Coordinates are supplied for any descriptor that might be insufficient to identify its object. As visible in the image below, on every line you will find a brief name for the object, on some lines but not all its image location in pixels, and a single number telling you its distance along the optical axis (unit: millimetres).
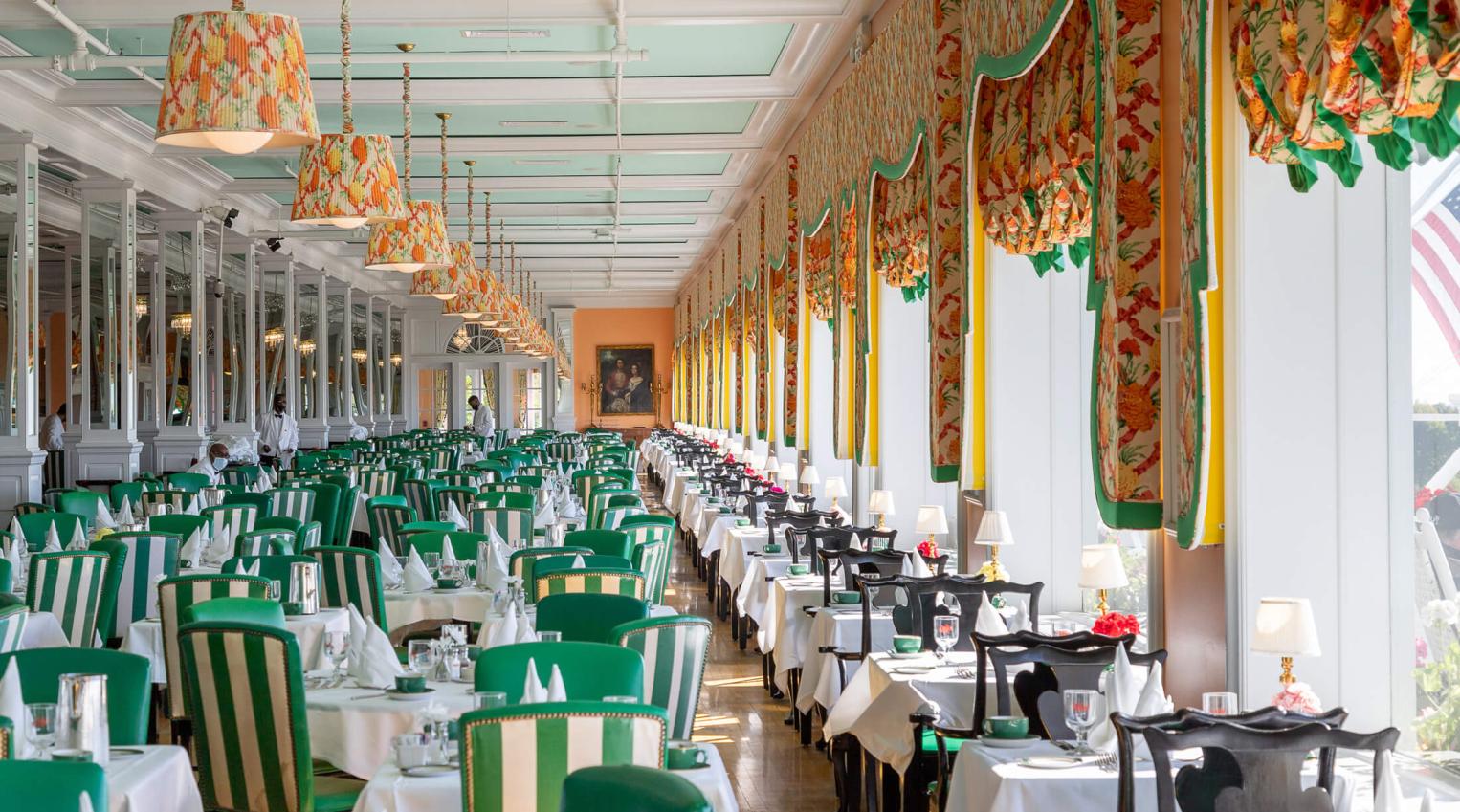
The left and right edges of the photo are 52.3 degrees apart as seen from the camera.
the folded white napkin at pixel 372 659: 4746
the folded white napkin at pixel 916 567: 7066
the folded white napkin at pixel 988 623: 5832
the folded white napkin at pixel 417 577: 7281
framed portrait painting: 34750
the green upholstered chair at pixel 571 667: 4238
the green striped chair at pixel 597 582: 5996
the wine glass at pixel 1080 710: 3934
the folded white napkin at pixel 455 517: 9766
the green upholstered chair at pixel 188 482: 12258
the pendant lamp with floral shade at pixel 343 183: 6738
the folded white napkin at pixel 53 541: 7945
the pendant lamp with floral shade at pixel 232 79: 4840
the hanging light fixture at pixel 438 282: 11164
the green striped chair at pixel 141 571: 7539
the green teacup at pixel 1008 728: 4160
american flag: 4242
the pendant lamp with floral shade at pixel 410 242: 8461
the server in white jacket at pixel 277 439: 20297
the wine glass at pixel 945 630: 5305
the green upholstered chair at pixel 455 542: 7965
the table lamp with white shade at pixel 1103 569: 5375
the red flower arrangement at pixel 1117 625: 4921
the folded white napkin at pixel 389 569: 7613
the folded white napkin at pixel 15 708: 3508
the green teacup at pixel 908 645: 5742
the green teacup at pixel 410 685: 4625
